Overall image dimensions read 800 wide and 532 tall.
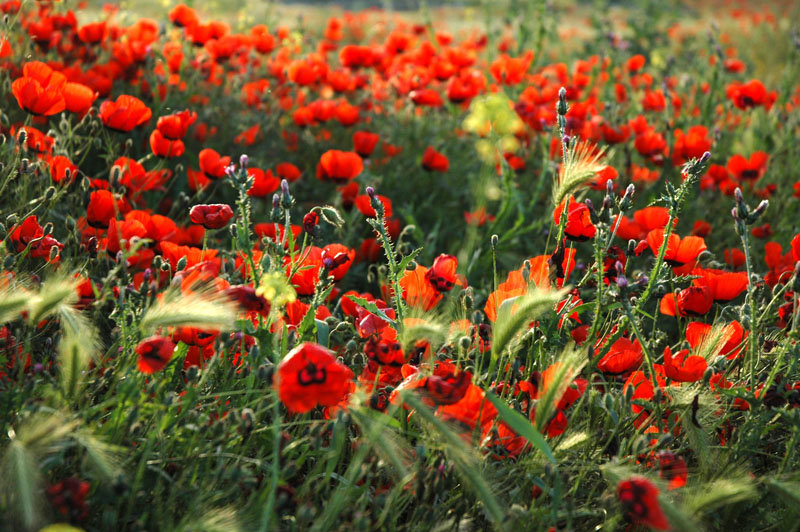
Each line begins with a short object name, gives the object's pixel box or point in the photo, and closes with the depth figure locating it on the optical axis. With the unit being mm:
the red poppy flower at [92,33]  3459
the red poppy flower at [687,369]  2785
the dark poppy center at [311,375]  2649
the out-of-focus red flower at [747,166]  3417
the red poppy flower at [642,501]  2605
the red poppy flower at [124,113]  3070
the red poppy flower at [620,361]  2819
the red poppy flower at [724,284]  2906
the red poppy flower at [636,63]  4128
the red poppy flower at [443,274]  2889
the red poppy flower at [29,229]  2866
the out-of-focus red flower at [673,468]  2690
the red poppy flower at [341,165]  3203
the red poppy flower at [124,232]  2862
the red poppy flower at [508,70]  3704
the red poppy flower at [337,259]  2839
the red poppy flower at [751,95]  3549
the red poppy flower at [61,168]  2977
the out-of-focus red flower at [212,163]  3086
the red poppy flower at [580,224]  2899
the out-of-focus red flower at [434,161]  3369
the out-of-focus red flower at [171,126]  3066
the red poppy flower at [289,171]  3292
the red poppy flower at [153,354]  2666
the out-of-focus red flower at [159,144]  3097
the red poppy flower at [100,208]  2926
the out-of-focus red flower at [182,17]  3592
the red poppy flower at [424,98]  3504
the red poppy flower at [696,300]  2889
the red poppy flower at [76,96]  3083
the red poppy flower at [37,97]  3001
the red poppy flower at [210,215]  2830
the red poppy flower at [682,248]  2922
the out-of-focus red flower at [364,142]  3327
